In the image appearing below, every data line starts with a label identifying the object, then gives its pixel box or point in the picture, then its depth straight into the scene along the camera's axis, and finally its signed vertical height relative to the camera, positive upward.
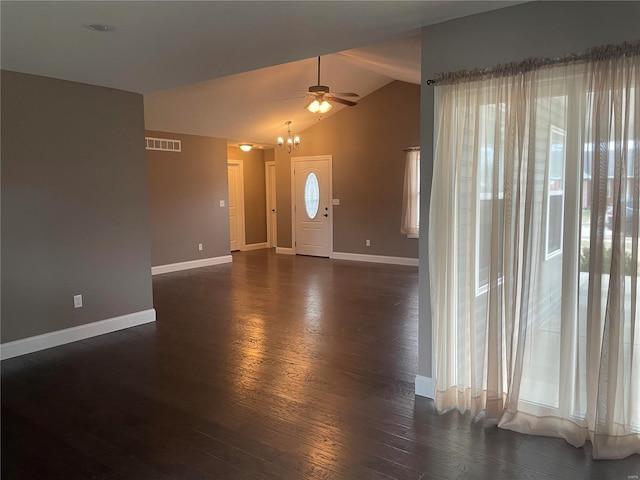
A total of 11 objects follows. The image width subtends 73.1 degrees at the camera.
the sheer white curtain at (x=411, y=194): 7.77 +0.22
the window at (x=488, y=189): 2.51 +0.09
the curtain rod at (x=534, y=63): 2.12 +0.77
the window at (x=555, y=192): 2.33 +0.07
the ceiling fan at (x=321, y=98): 5.86 +1.54
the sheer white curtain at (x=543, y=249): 2.19 -0.25
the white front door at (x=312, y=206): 9.23 +0.04
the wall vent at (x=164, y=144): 7.37 +1.14
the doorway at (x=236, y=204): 10.22 +0.11
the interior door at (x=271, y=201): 10.96 +0.19
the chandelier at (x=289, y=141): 8.69 +1.40
